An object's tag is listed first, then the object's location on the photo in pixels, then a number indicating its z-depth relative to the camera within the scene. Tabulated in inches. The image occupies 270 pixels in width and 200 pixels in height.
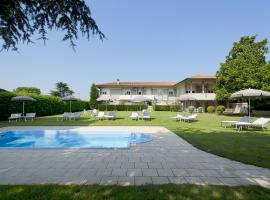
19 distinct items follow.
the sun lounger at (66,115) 791.6
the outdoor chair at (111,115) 781.1
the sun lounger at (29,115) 760.7
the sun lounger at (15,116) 717.0
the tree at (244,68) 1022.4
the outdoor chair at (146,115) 773.9
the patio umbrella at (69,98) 848.5
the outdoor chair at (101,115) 794.2
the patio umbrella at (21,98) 729.6
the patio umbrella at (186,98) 1037.2
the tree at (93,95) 1833.2
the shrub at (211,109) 1347.2
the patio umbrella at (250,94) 578.6
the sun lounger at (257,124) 521.5
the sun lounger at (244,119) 548.0
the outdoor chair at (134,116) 788.6
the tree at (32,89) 2874.8
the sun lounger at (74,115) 791.2
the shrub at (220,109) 1206.3
